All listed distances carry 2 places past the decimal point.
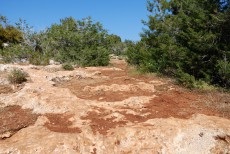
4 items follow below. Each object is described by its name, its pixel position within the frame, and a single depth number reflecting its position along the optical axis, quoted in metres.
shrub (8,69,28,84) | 7.66
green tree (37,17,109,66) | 13.22
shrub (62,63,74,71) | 10.28
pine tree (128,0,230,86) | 7.91
